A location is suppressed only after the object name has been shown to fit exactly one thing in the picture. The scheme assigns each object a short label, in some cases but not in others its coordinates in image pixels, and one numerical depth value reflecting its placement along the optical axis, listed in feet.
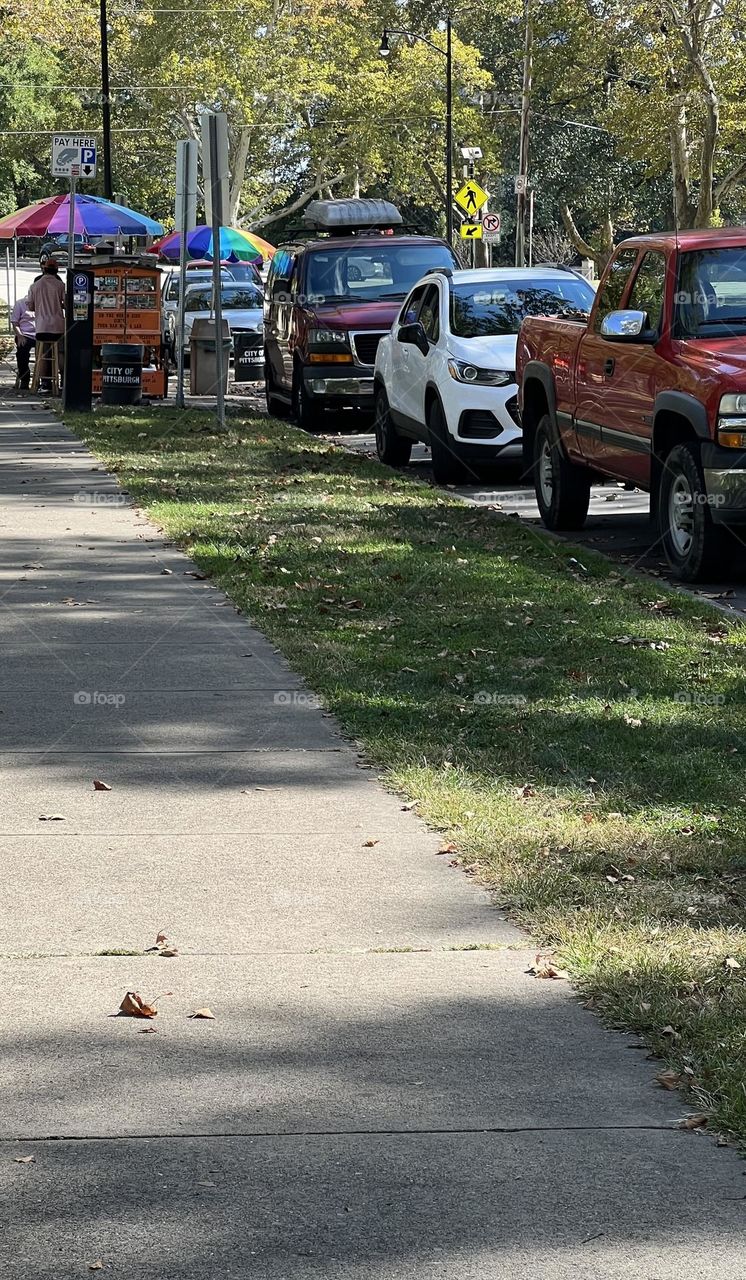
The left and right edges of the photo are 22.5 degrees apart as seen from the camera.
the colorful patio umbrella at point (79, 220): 98.27
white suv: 52.49
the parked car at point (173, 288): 102.53
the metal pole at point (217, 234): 61.98
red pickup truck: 35.19
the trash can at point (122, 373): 79.82
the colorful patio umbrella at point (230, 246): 121.19
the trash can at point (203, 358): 85.40
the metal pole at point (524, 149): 140.26
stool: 84.89
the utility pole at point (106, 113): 127.95
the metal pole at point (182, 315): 75.51
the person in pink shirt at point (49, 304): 82.28
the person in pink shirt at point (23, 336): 87.25
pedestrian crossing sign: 143.13
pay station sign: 78.89
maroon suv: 69.92
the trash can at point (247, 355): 98.43
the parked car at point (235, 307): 100.42
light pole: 171.83
